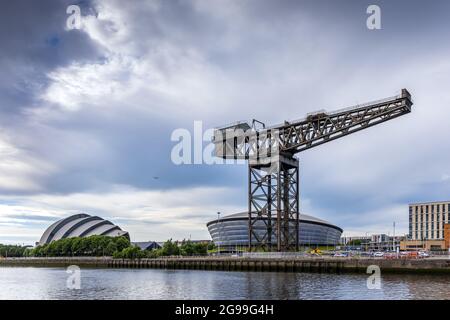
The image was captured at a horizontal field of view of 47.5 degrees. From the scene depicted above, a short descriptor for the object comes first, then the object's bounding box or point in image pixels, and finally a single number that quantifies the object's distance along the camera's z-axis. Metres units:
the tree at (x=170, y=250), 123.31
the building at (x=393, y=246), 188.23
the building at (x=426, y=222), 168.12
